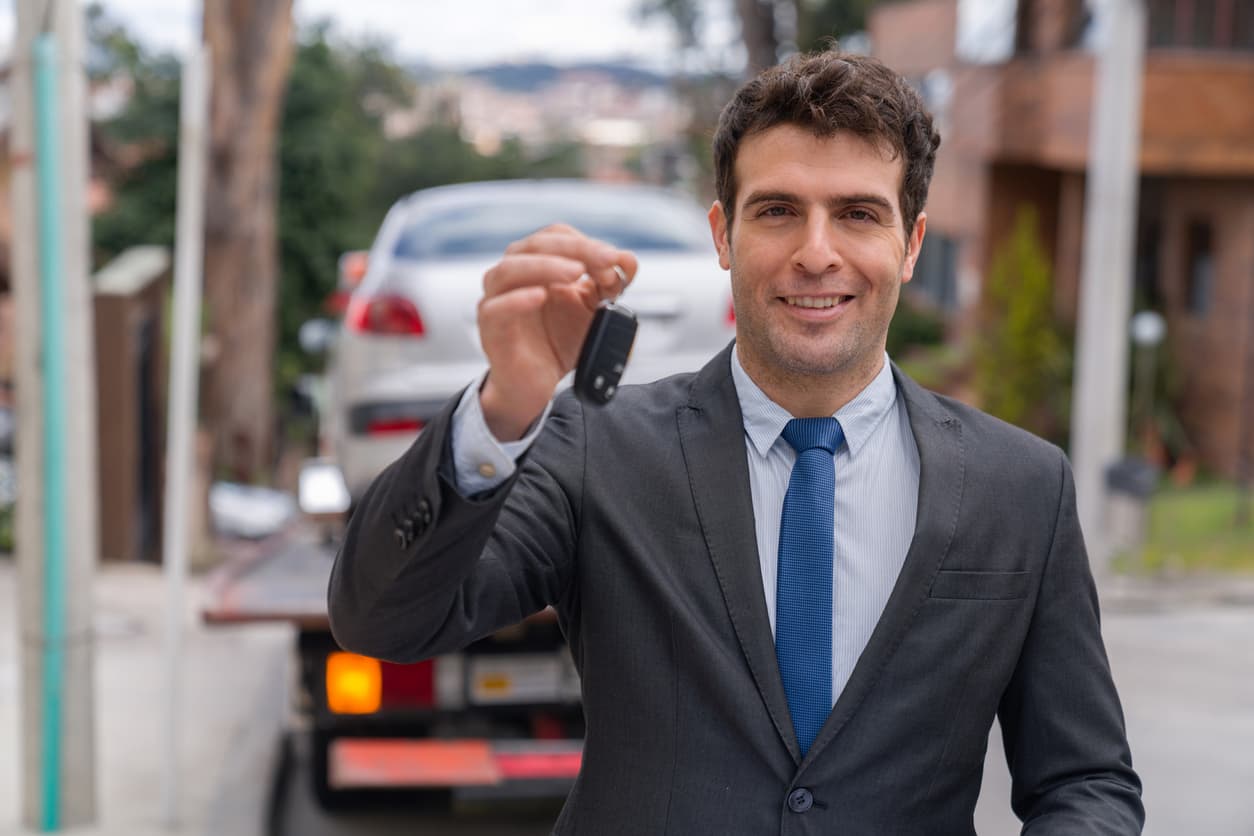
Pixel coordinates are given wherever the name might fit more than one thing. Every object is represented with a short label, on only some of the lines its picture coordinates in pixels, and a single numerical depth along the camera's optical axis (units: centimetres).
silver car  574
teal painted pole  532
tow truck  501
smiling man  198
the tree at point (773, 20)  2509
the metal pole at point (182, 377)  557
